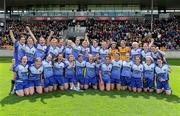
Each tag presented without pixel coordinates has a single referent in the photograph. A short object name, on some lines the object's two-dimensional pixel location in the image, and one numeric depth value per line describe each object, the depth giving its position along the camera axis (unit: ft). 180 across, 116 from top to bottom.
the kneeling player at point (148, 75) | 14.80
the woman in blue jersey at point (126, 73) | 15.01
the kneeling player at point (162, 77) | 14.56
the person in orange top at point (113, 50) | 15.85
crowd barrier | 32.99
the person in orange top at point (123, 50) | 16.24
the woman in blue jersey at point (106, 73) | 15.02
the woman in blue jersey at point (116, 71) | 15.06
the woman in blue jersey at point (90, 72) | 15.14
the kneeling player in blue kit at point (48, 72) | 14.27
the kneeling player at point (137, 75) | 14.81
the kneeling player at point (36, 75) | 13.79
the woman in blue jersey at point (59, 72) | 14.61
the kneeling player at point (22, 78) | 13.55
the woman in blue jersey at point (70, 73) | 14.77
